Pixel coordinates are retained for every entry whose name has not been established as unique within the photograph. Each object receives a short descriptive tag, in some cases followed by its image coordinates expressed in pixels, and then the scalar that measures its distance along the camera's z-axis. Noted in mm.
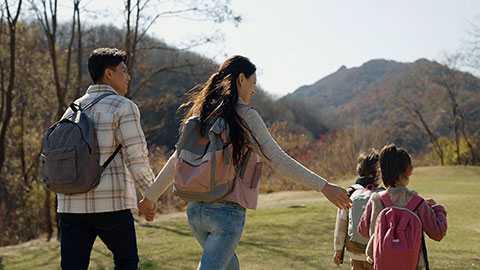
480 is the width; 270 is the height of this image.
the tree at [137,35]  13117
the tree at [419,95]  31422
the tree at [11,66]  10781
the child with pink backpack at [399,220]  3061
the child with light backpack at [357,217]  3826
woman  2641
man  3057
